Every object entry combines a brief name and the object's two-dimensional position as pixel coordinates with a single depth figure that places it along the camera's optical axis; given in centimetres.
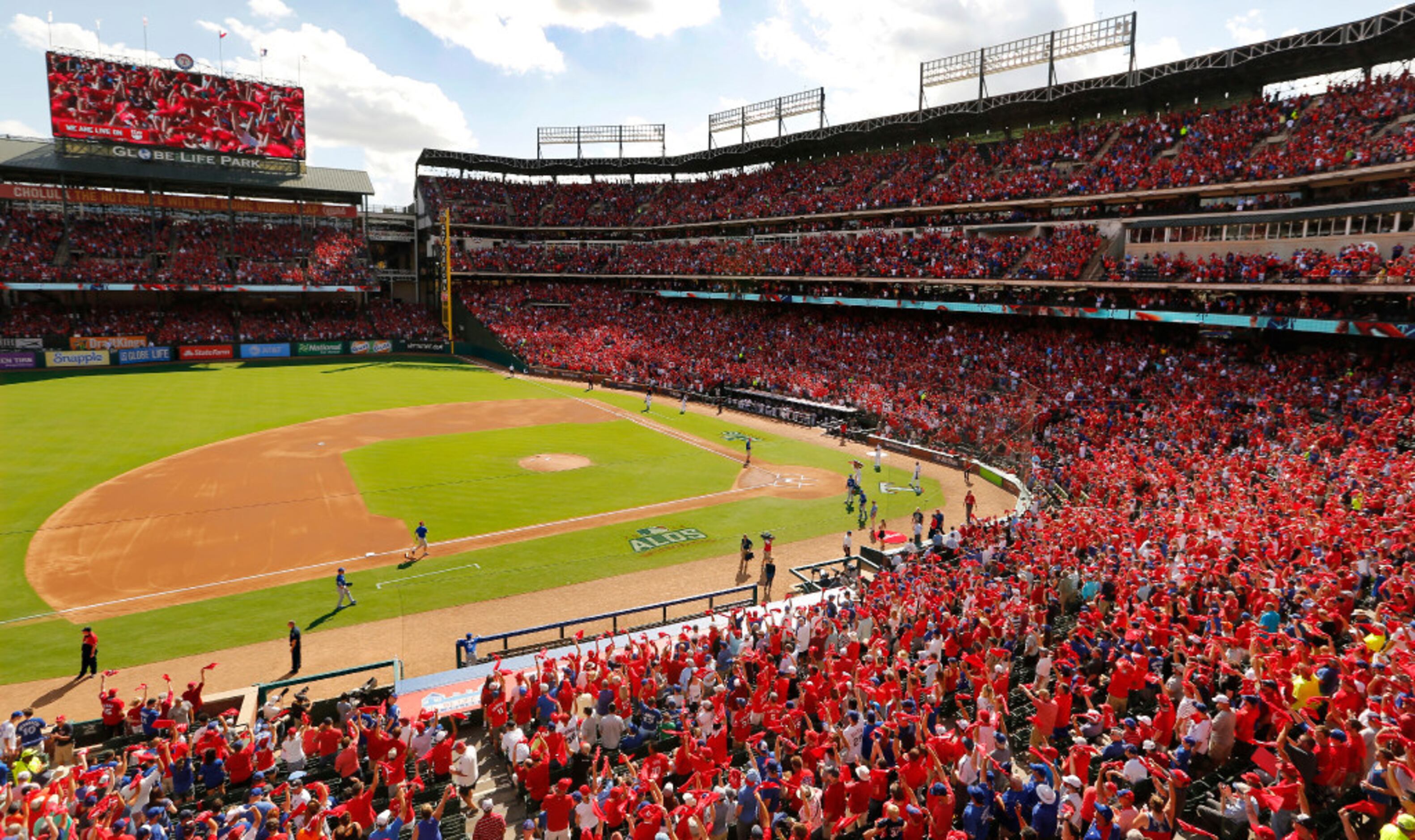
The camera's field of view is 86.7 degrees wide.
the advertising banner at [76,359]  5581
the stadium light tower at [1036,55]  4859
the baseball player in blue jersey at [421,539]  2381
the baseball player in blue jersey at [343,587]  2023
